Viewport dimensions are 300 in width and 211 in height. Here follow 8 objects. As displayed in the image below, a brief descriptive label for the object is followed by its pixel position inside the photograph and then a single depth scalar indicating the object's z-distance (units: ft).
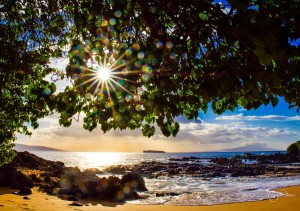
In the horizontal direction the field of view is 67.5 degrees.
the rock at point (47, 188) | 45.81
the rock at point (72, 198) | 41.46
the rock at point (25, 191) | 39.22
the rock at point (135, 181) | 59.47
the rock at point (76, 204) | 36.09
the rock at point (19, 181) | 44.39
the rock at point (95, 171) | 115.63
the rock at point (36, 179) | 56.30
